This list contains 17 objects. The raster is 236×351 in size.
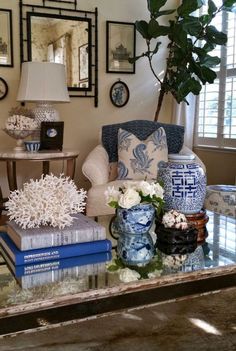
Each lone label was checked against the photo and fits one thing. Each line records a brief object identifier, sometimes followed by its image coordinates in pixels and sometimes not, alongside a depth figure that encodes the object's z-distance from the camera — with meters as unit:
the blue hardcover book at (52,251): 1.28
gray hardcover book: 1.30
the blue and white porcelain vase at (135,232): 1.43
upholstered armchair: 2.61
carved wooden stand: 1.62
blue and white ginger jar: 1.54
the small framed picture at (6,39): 3.45
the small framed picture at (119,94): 3.96
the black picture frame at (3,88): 3.52
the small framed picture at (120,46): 3.87
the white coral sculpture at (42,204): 1.37
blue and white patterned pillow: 2.90
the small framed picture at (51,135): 3.08
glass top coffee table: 1.10
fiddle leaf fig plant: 3.45
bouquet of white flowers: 1.41
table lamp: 3.04
